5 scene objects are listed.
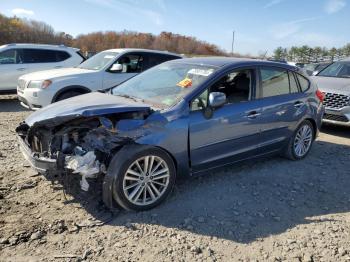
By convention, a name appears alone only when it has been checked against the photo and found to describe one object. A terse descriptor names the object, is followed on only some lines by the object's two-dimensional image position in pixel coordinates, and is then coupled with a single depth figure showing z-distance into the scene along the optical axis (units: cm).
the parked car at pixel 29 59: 1102
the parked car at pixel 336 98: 774
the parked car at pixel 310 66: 2137
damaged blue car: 378
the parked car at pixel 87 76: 822
